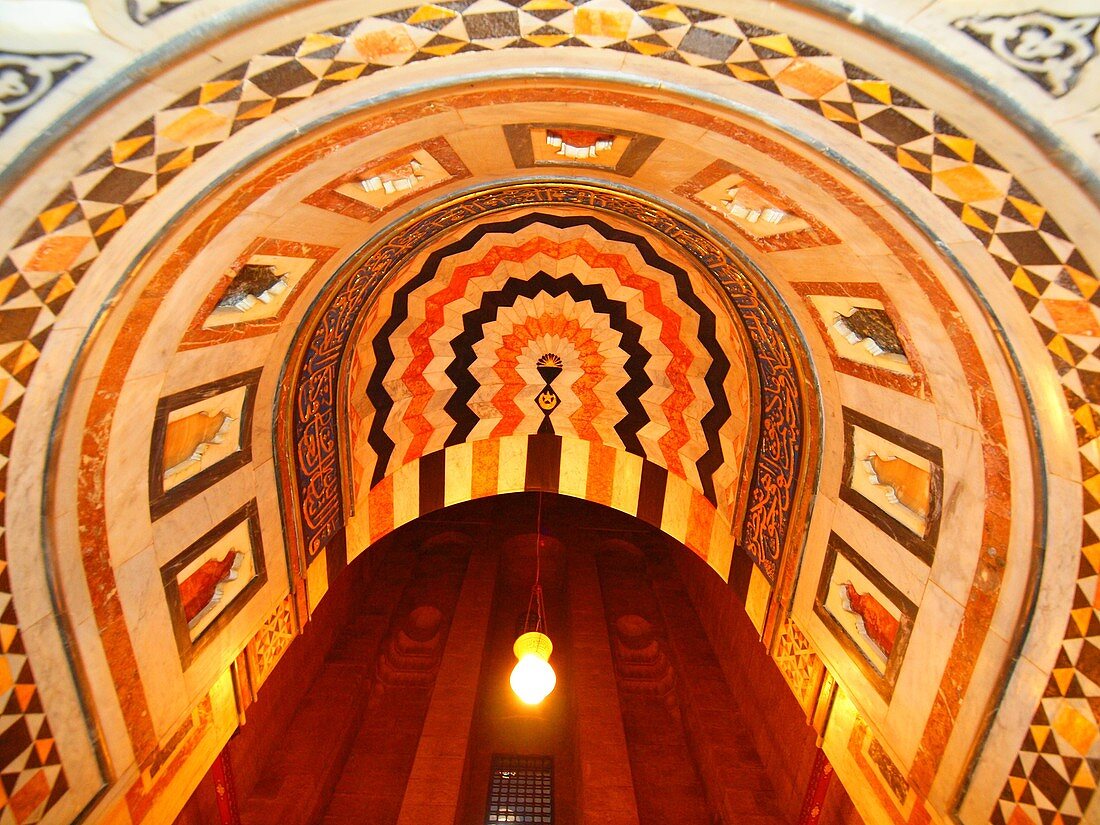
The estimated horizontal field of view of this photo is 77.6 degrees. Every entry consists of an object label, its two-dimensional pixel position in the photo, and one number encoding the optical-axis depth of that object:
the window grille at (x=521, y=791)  6.72
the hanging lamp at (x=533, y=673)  5.07
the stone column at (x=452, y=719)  5.67
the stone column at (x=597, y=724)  5.76
